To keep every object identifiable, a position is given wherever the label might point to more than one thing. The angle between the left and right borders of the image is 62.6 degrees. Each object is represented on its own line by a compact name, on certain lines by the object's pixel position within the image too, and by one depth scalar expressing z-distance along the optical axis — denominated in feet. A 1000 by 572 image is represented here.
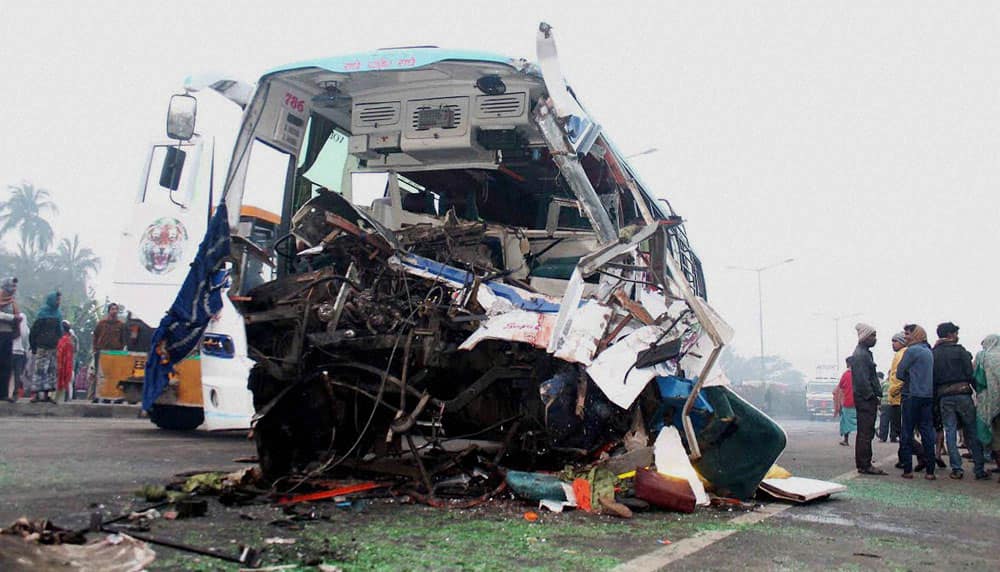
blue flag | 14.92
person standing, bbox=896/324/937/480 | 25.41
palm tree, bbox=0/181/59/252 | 167.12
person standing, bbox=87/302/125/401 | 33.86
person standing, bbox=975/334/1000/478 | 25.30
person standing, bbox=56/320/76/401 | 37.01
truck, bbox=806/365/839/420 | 107.34
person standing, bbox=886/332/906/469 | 32.73
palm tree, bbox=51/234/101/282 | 159.74
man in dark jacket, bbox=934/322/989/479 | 25.43
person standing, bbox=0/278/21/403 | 36.65
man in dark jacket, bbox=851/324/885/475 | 25.70
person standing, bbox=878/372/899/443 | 45.64
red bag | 15.10
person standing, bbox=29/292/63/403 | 36.14
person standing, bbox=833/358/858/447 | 42.75
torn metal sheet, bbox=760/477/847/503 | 17.66
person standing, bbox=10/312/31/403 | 38.11
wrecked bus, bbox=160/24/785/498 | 15.35
